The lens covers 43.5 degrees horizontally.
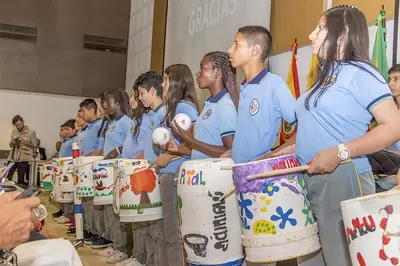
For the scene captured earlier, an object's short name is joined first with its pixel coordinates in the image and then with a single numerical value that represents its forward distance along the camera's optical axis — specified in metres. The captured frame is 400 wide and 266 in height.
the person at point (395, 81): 2.32
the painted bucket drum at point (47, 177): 6.21
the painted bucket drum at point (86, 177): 3.71
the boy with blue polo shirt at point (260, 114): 2.06
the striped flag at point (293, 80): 3.20
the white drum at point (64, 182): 4.47
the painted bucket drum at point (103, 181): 3.36
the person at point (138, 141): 3.26
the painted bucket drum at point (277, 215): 1.58
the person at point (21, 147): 8.20
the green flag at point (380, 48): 2.59
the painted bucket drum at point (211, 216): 2.00
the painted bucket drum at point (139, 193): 2.75
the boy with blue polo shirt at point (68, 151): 5.55
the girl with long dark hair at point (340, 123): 1.53
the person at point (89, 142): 4.33
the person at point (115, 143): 3.70
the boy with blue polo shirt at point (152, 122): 3.01
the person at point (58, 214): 5.88
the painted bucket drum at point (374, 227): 1.12
